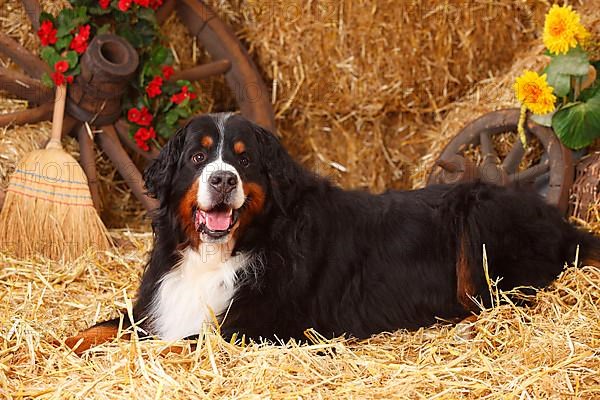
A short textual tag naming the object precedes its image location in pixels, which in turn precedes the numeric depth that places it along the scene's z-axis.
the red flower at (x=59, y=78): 8.72
